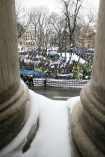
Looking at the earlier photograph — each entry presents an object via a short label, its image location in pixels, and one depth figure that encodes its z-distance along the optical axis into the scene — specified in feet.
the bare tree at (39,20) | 63.43
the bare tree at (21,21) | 50.28
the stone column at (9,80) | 4.23
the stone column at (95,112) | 4.11
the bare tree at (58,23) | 61.08
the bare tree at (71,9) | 47.51
